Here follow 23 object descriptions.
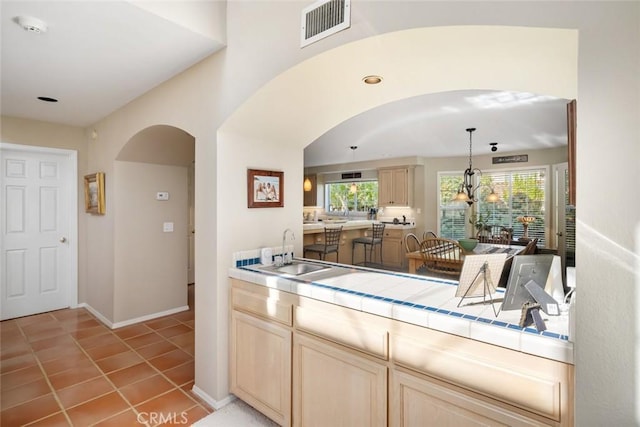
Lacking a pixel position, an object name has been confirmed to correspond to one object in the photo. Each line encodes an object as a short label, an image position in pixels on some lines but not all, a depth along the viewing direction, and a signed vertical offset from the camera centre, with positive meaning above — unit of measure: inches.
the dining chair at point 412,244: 301.7 -30.5
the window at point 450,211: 300.5 +0.3
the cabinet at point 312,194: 379.6 +20.5
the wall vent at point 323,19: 64.4 +39.1
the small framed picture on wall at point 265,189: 101.0 +7.3
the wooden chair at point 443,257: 150.6 -21.2
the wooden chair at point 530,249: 171.3 -20.7
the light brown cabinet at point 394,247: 293.4 -32.3
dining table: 162.2 -20.5
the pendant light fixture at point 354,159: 257.4 +50.2
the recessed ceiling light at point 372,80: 76.3 +31.0
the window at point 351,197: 353.2 +15.8
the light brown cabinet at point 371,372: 47.2 -29.0
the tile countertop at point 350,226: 228.4 -11.7
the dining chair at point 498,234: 222.8 -18.4
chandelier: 208.3 +10.4
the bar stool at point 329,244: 211.9 -21.9
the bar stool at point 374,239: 274.1 -23.0
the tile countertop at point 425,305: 46.5 -17.1
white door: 159.3 -8.9
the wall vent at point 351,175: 349.1 +39.3
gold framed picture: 156.6 +9.1
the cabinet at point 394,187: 307.3 +23.4
